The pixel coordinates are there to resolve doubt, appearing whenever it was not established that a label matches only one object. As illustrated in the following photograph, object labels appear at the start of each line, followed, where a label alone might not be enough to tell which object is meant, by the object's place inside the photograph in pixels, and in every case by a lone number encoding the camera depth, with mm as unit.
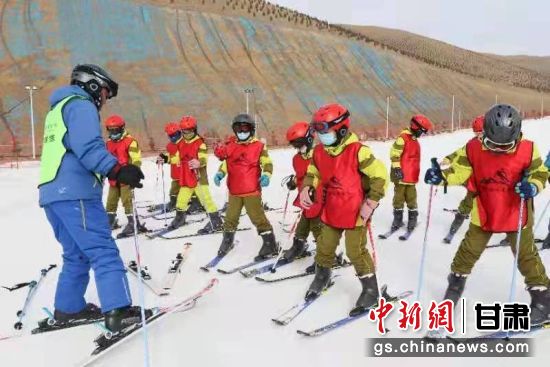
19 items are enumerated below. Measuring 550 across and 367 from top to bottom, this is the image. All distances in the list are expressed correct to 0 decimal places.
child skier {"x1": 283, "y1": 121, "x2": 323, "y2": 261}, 6703
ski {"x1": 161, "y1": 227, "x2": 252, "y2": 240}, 8553
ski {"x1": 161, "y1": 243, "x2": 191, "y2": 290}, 5918
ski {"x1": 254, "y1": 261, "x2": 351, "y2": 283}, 6031
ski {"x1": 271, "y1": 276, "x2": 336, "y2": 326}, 4785
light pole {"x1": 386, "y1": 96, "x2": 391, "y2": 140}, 40603
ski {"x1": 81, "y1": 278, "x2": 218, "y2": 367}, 4060
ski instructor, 4035
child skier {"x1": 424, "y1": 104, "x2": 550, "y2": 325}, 4254
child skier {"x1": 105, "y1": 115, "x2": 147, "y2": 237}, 8852
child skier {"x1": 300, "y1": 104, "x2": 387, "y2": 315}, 4754
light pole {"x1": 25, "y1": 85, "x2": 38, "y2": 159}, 22823
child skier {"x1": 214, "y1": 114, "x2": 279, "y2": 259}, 7082
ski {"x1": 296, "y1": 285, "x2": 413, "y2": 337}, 4500
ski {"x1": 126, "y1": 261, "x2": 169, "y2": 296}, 5648
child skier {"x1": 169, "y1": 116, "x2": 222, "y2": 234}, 9000
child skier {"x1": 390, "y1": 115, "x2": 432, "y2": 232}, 8292
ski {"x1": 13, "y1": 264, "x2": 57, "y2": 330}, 4734
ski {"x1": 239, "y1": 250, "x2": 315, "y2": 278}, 6258
